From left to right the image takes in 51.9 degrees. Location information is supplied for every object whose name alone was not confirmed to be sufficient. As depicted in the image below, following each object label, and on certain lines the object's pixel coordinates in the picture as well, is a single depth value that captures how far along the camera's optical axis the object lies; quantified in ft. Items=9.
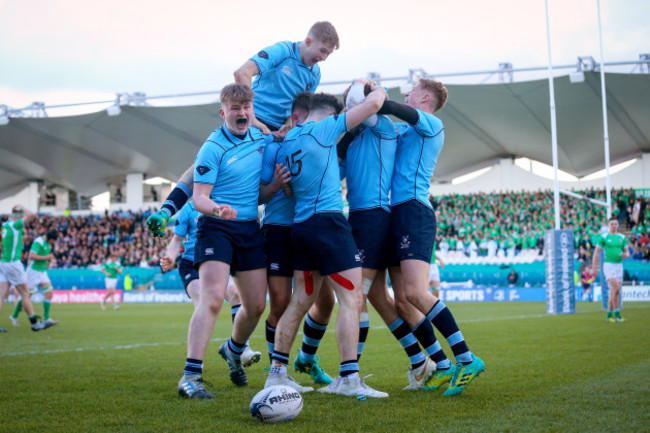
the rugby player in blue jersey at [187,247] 27.55
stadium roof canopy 105.19
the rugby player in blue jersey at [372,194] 18.07
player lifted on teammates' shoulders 19.83
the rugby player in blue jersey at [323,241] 16.70
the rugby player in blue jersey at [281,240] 18.22
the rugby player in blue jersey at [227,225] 16.83
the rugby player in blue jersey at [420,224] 17.42
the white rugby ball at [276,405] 13.71
